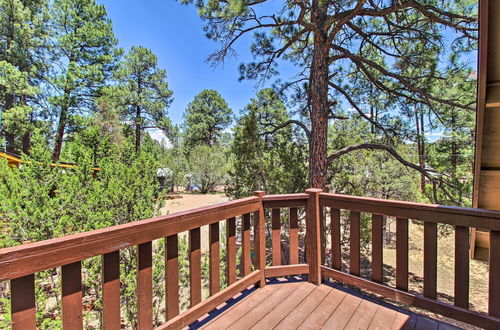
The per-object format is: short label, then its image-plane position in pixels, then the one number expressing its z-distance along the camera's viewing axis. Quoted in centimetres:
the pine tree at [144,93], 1574
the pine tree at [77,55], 1173
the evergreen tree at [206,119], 2497
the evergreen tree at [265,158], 564
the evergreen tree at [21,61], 1101
